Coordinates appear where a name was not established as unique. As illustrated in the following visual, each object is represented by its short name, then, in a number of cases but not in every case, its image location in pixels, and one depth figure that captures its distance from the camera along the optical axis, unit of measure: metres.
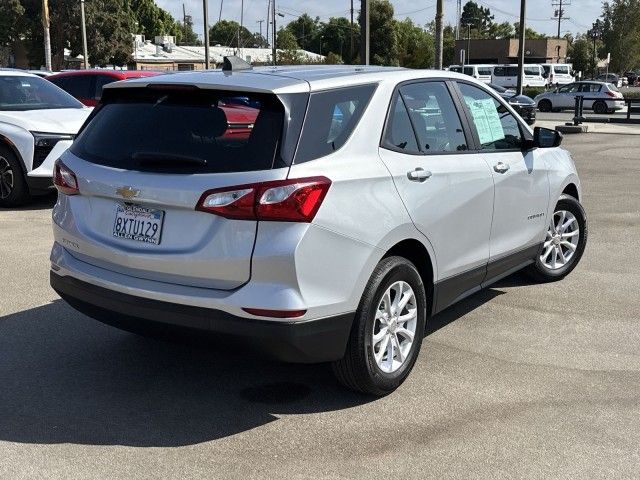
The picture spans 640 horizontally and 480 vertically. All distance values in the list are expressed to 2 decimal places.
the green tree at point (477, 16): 152.88
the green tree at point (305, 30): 104.62
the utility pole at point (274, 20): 60.65
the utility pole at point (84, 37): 44.81
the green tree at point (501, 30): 134.40
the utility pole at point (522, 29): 32.44
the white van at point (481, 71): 54.97
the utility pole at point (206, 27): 33.06
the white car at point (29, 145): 9.52
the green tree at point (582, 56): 93.24
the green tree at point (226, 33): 129.73
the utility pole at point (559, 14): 107.51
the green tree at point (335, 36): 89.06
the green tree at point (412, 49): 69.74
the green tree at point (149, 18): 94.89
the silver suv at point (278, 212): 3.58
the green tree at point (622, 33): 76.00
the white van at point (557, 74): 61.47
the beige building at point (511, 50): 85.81
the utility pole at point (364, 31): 18.30
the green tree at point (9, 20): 53.62
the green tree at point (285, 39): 82.81
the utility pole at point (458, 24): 98.89
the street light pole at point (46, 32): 31.73
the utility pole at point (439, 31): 23.64
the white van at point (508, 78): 58.12
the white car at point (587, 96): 36.81
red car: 13.41
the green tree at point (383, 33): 66.00
